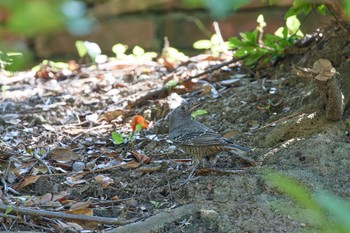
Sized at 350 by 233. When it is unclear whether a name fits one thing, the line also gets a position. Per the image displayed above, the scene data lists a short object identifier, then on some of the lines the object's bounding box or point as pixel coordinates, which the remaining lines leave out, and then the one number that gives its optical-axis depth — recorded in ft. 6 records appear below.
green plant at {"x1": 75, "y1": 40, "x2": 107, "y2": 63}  45.27
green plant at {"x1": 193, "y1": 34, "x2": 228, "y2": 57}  41.98
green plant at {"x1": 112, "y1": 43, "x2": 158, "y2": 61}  44.25
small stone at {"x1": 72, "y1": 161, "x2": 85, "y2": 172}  26.71
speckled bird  24.98
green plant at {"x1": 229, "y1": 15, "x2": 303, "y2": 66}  32.22
